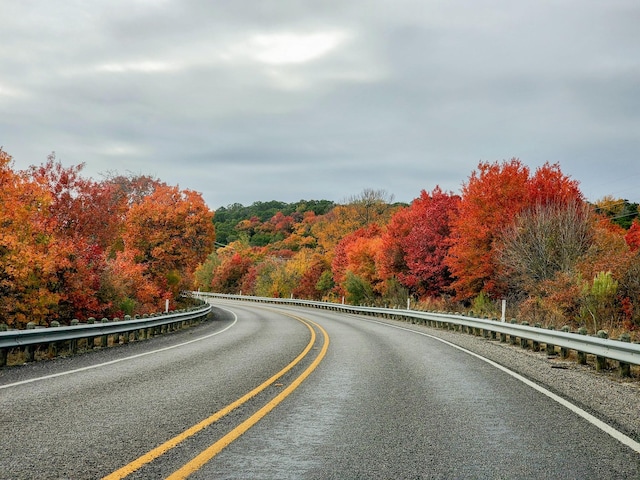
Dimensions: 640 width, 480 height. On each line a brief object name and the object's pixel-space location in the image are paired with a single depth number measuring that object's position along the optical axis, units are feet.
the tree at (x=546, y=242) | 82.69
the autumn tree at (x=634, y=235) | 141.24
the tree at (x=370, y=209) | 241.35
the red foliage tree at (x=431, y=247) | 128.34
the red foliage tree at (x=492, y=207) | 100.42
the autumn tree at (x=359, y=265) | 164.86
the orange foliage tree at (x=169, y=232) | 118.93
